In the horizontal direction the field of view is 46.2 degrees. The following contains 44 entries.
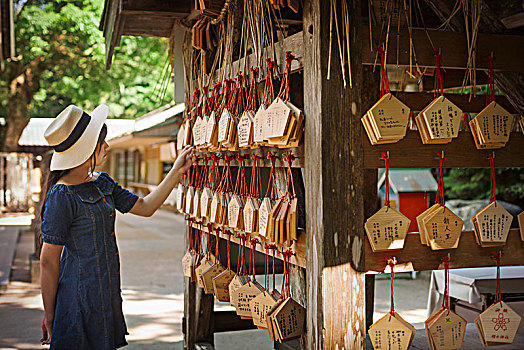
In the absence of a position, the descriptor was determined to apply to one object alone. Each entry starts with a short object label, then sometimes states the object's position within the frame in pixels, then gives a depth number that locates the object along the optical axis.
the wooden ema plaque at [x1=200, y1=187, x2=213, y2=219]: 3.39
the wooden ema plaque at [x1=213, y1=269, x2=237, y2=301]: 3.28
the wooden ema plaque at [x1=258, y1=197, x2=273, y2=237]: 2.56
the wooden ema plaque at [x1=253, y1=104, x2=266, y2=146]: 2.49
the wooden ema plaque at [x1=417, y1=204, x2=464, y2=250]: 2.32
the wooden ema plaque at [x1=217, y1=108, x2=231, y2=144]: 2.93
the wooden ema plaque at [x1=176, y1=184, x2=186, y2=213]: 3.97
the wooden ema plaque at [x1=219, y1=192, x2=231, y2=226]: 3.18
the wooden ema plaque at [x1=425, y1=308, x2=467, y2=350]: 2.38
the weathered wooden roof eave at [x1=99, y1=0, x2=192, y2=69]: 3.80
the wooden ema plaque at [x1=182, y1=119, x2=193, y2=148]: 3.72
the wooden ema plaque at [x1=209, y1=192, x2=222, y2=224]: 3.22
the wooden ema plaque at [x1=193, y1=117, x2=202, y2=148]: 3.42
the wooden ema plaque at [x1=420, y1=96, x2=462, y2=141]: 2.26
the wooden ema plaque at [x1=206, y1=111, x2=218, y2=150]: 3.13
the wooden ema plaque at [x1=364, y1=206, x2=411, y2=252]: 2.25
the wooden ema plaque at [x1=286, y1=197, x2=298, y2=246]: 2.43
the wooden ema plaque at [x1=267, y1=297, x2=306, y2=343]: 2.45
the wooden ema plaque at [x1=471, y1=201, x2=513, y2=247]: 2.38
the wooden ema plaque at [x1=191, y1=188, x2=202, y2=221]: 3.57
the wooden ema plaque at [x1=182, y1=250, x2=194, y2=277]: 3.81
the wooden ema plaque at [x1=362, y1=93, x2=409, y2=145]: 2.19
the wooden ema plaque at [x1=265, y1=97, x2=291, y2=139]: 2.31
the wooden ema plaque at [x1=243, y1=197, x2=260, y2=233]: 2.73
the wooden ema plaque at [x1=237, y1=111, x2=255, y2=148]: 2.72
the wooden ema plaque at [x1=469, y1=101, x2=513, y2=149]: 2.36
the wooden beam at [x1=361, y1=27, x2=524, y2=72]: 2.33
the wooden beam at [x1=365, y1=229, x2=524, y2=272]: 2.31
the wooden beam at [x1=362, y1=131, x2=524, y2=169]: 2.29
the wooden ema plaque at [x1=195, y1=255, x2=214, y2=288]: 3.48
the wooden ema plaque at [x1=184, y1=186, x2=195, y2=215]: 3.75
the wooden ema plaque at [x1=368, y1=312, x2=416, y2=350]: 2.29
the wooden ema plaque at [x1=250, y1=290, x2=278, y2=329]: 2.62
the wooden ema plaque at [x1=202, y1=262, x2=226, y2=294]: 3.38
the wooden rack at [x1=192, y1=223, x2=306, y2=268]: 2.45
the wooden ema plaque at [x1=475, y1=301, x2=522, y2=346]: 2.44
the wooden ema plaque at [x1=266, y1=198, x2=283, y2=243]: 2.48
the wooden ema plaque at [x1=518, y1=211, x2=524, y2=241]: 2.45
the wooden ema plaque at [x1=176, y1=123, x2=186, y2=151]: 3.91
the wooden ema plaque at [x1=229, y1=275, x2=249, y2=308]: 2.97
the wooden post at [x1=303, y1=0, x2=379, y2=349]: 2.21
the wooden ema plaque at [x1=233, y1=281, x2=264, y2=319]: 2.86
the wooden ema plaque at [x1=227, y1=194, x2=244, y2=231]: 2.93
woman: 2.76
